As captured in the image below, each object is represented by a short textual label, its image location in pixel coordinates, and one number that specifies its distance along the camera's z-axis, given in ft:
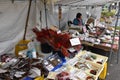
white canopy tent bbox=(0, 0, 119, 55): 5.46
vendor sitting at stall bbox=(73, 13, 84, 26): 8.37
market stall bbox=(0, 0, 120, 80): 3.40
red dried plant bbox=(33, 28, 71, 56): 3.93
